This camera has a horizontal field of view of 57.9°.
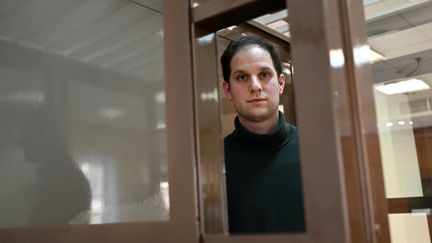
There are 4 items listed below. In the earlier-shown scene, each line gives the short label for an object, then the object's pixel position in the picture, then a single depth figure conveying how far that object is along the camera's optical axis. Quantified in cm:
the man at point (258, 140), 90
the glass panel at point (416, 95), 143
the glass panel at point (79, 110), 76
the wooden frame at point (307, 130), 41
